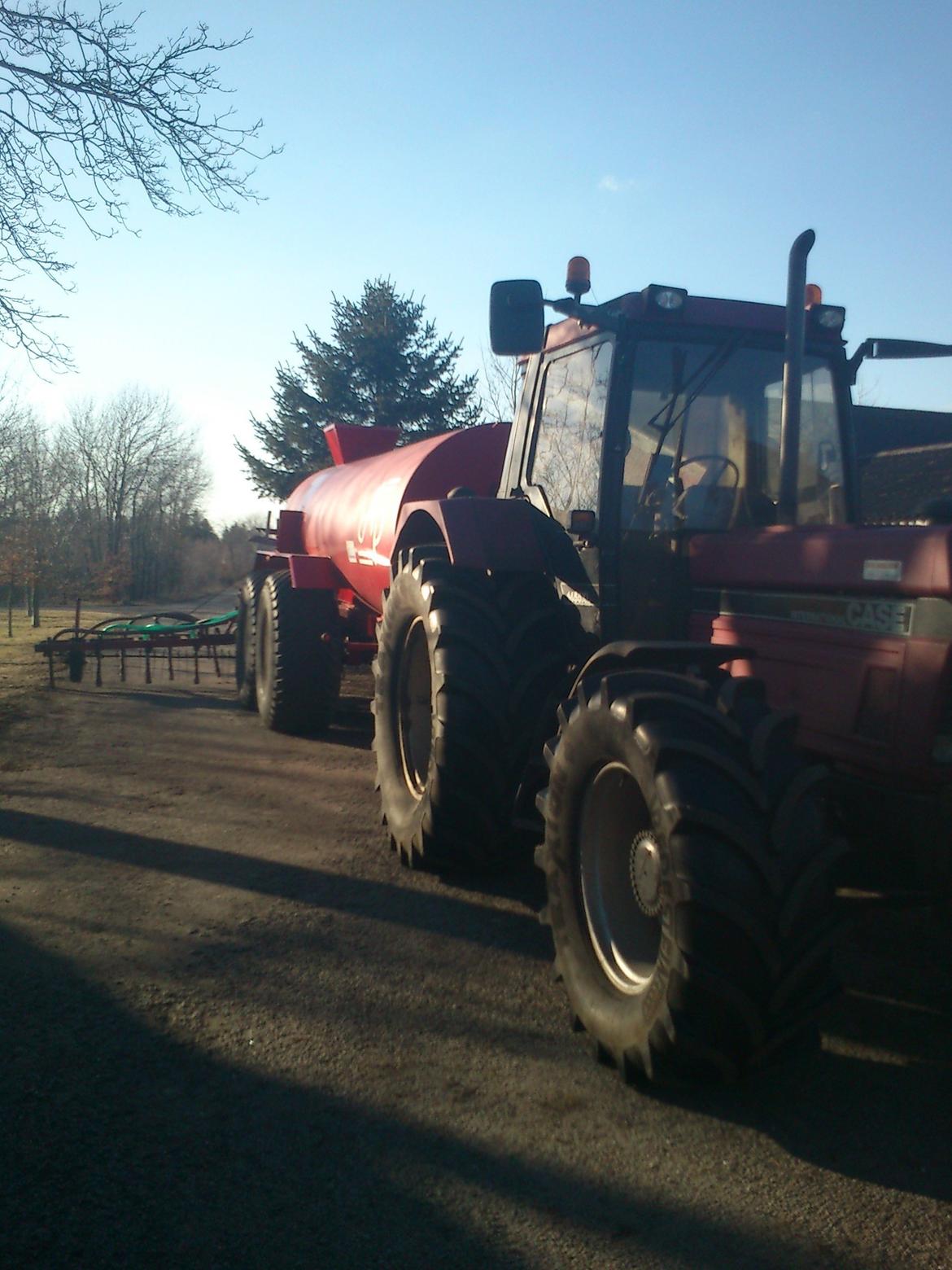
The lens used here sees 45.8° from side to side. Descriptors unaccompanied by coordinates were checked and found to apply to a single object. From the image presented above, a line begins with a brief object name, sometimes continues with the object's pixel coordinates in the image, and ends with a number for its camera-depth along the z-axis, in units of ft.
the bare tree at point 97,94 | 29.40
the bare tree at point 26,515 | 70.28
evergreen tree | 94.27
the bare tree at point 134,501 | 162.22
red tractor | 10.08
